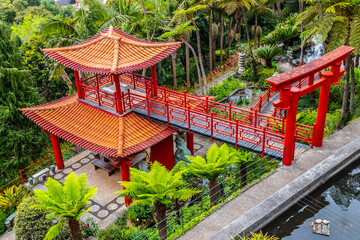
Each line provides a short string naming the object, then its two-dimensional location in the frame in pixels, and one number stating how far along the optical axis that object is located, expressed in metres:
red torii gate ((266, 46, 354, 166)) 11.16
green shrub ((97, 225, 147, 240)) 13.66
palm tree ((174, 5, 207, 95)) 21.41
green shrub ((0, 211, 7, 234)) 16.47
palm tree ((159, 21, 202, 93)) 21.76
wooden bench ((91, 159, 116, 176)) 18.36
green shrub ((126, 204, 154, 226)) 15.62
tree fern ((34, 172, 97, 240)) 11.61
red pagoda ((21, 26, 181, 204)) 15.52
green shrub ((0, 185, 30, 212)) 17.75
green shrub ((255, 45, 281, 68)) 27.92
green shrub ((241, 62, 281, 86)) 27.83
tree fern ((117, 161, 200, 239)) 11.70
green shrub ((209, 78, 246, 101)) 25.56
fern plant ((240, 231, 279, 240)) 9.38
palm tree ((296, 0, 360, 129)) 14.95
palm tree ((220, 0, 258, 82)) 24.90
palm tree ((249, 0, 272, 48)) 31.93
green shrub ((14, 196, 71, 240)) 13.67
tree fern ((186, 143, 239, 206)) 12.59
